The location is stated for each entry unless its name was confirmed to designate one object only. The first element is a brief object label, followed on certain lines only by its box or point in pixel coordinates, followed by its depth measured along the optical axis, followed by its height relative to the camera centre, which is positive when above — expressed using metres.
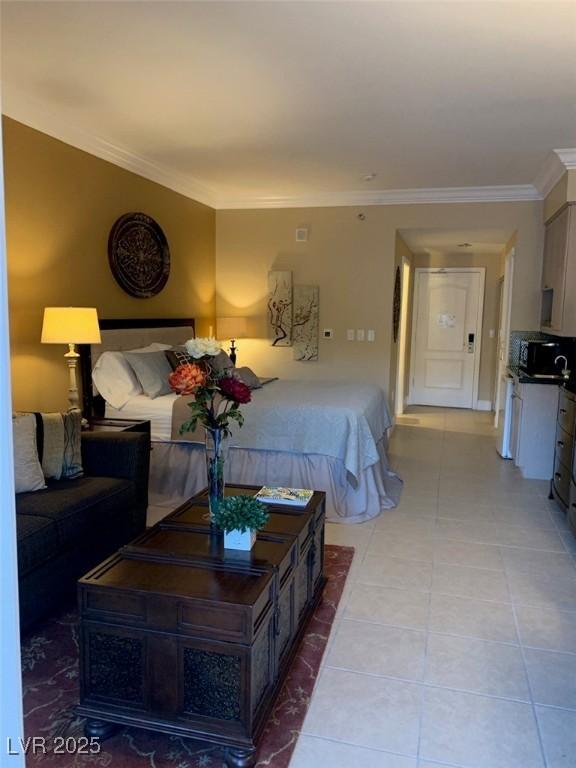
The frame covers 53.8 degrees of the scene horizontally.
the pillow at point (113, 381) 4.07 -0.46
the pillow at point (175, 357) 4.48 -0.30
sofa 2.39 -0.95
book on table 2.61 -0.82
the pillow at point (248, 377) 4.61 -0.47
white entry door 8.44 -0.17
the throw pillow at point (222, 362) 4.75 -0.36
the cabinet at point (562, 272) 4.51 +0.47
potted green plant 2.03 -0.71
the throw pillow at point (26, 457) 2.73 -0.69
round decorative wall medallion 4.43 +0.52
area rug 1.80 -1.38
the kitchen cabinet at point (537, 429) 4.88 -0.88
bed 3.88 -0.88
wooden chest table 1.74 -1.03
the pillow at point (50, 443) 2.90 -0.66
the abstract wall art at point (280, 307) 6.23 +0.15
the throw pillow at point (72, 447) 3.01 -0.70
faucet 5.16 -0.29
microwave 5.16 -0.27
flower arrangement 2.21 -0.27
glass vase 2.29 -0.58
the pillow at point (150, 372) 4.18 -0.40
